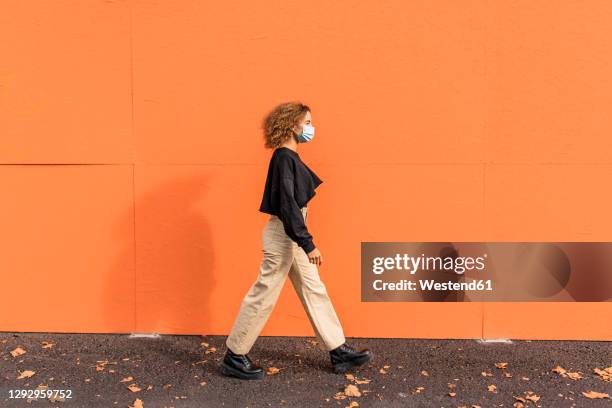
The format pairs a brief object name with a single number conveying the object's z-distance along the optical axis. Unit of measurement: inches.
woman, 152.3
